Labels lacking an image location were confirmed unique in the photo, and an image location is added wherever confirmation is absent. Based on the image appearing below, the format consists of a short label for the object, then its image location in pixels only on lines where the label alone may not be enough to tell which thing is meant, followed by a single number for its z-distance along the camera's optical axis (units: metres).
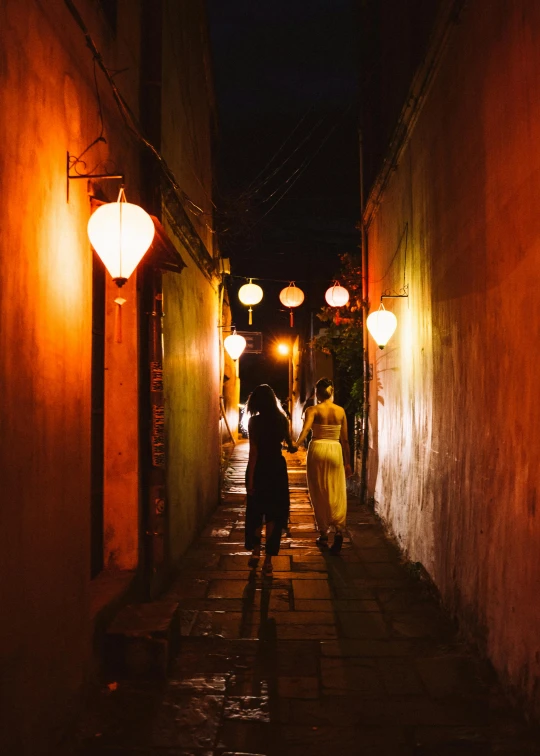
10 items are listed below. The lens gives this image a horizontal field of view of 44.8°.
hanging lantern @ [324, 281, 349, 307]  15.30
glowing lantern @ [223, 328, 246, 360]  16.59
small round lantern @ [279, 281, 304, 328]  18.03
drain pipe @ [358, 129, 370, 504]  13.67
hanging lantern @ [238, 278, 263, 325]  17.36
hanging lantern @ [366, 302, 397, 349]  10.17
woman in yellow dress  9.74
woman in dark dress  8.51
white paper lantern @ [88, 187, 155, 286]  4.95
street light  35.13
